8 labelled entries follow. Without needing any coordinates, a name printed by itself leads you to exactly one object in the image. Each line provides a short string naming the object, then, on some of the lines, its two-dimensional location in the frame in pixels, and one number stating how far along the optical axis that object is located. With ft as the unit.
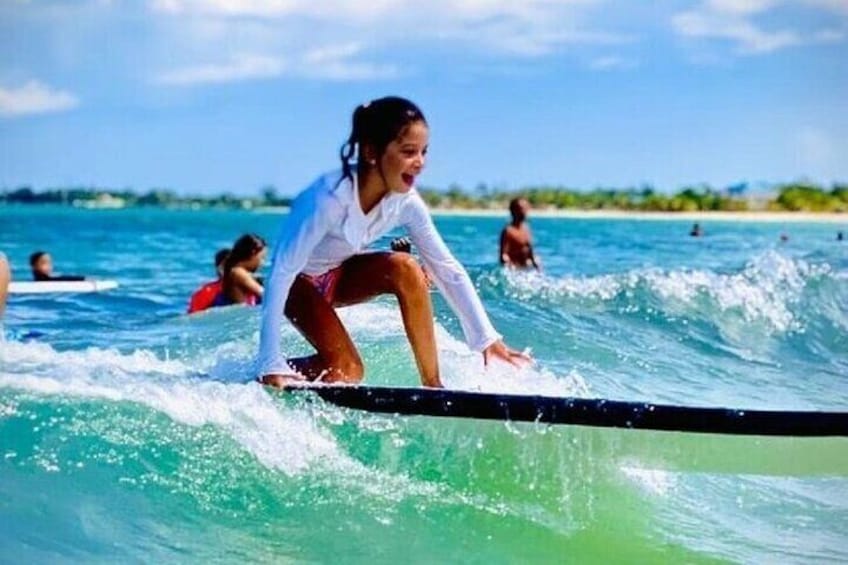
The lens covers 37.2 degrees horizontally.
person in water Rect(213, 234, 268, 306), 35.70
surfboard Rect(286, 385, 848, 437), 14.87
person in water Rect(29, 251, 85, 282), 51.26
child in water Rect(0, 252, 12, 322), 16.67
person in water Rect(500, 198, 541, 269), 52.34
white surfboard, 47.47
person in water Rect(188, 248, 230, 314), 36.68
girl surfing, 16.10
